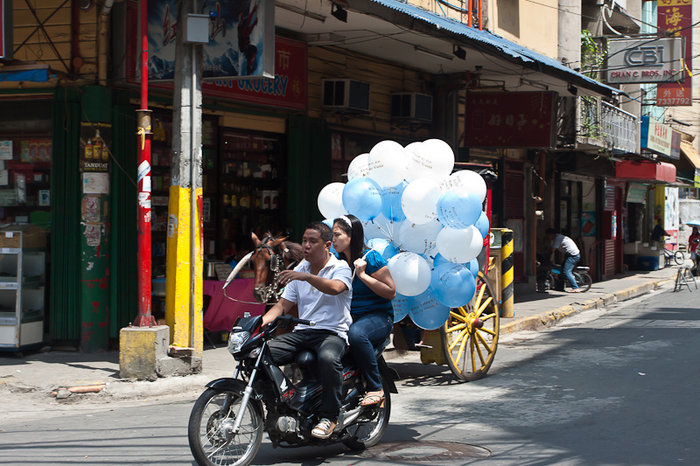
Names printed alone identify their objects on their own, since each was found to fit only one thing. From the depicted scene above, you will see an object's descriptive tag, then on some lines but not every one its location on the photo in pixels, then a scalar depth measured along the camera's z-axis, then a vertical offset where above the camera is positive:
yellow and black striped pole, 14.71 -1.09
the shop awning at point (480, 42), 11.94 +2.85
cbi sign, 22.20 +4.38
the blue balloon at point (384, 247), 7.89 -0.25
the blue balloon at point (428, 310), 7.99 -0.86
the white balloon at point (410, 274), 7.51 -0.48
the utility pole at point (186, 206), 9.40 +0.15
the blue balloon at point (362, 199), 7.89 +0.20
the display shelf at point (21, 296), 10.44 -0.98
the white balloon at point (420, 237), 7.93 -0.16
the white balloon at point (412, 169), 8.16 +0.50
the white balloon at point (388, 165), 8.12 +0.54
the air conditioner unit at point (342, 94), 14.32 +2.17
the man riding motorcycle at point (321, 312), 5.90 -0.68
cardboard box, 10.48 -0.23
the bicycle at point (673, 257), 32.69 -1.38
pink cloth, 11.66 -1.20
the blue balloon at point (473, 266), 8.48 -0.47
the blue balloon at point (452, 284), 7.85 -0.60
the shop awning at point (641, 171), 26.08 +1.61
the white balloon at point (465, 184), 7.91 +0.35
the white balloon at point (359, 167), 8.38 +0.53
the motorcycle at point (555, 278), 21.14 -1.45
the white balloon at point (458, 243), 7.80 -0.21
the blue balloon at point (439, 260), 8.06 -0.38
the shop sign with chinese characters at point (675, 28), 29.34 +6.97
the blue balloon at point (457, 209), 7.77 +0.11
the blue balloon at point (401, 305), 7.95 -0.81
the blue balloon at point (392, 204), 8.11 +0.16
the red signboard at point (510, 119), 17.11 +2.12
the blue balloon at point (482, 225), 8.54 -0.04
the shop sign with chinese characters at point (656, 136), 24.09 +2.57
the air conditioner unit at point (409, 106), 16.45 +2.26
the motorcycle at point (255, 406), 5.48 -1.26
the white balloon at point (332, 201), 8.68 +0.20
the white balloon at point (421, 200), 7.71 +0.19
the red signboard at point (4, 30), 9.46 +2.14
